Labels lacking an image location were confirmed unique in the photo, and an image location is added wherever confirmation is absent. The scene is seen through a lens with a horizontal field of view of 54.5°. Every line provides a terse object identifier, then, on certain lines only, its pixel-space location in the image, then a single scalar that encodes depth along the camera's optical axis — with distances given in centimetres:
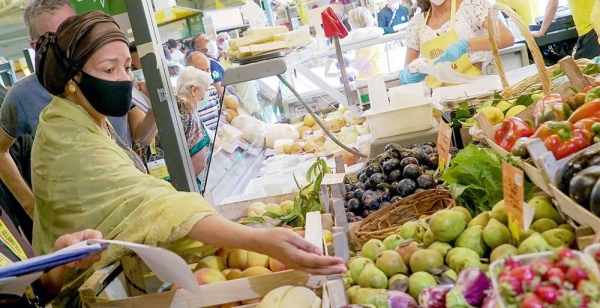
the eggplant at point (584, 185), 143
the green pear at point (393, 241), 196
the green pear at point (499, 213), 177
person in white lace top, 427
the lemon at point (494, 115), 274
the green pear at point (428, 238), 187
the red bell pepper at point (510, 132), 212
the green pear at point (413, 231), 195
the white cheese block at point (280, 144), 450
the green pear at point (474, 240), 174
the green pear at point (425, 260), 172
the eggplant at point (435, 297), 139
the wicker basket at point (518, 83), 249
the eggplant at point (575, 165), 154
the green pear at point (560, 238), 156
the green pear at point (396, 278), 170
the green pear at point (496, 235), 170
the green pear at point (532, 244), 152
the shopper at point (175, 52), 423
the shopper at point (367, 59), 658
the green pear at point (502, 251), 161
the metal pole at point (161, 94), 278
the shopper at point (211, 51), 454
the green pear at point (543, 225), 165
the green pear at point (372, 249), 191
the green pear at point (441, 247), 178
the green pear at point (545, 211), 170
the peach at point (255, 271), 183
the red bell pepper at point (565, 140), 174
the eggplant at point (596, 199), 138
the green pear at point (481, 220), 184
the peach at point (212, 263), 193
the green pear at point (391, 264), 177
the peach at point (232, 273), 189
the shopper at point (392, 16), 1041
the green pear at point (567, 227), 160
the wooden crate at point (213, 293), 163
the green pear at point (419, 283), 162
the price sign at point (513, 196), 151
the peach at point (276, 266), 186
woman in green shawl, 171
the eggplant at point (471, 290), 128
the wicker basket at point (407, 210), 236
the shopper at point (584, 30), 568
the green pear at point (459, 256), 167
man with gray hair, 315
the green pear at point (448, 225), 182
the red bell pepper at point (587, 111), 192
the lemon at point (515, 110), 267
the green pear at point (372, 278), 172
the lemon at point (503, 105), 286
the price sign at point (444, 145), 251
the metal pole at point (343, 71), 420
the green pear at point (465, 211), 193
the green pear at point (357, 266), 182
